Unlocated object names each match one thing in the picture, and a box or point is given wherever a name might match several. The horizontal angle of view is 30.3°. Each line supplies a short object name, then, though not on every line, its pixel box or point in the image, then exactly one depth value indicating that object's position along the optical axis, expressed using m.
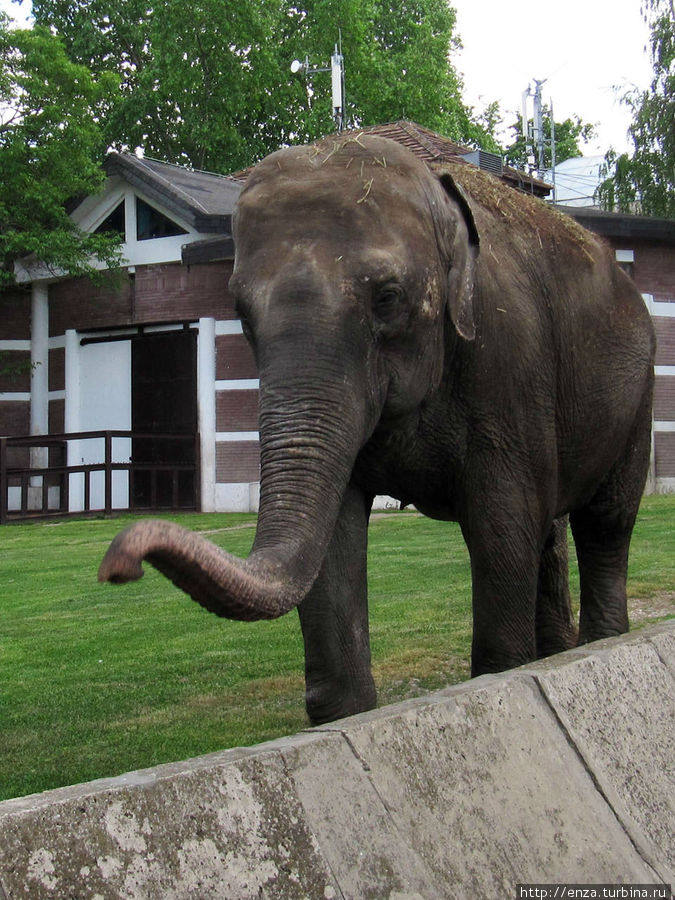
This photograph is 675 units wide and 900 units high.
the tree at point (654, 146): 30.30
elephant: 4.39
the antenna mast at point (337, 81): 30.30
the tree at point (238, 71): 44.44
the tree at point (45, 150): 24.92
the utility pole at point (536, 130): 44.56
